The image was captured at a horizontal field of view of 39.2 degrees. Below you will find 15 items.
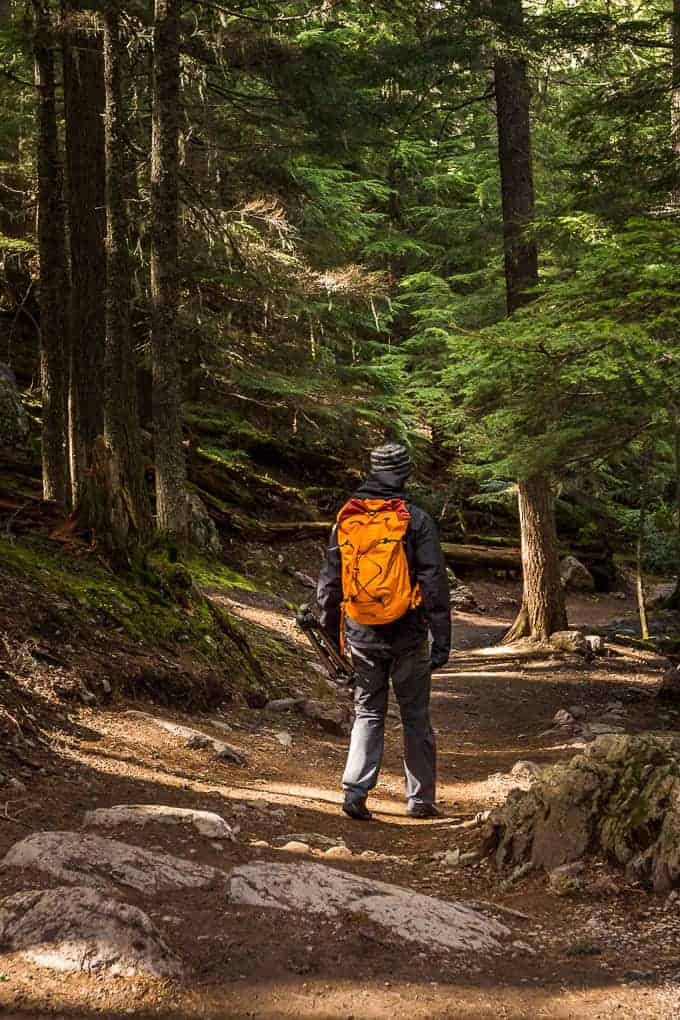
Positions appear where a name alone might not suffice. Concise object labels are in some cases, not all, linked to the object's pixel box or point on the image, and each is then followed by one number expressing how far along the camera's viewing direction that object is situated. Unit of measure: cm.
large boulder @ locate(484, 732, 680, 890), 460
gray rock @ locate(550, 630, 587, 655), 1388
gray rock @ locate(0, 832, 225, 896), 378
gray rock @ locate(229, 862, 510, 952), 387
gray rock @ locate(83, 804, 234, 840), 471
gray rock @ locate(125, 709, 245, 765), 691
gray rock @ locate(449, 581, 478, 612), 2019
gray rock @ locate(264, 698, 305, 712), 915
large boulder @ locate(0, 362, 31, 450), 1514
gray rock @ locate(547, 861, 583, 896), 457
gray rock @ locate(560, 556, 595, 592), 2266
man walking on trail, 596
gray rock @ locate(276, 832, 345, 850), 525
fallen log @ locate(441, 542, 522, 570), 2248
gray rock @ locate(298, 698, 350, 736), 907
